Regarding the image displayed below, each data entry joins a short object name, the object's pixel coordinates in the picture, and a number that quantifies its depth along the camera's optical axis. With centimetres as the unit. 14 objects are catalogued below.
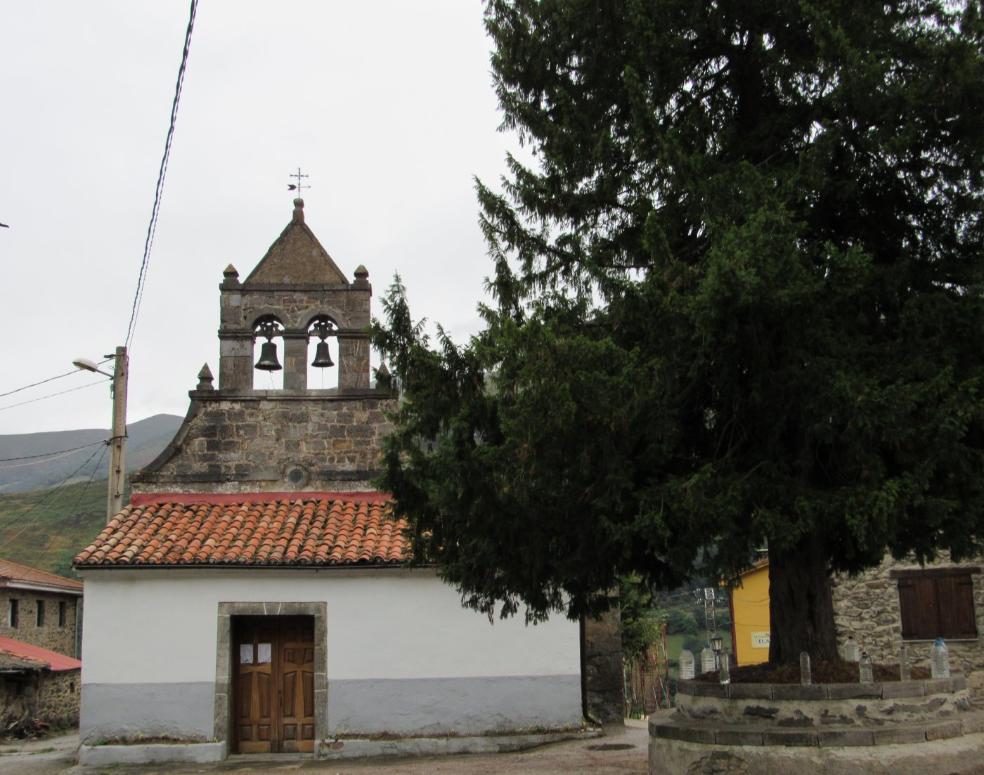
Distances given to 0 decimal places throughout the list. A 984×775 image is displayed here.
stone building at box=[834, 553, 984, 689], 1566
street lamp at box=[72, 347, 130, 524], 1422
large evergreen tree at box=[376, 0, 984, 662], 617
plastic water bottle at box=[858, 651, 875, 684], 680
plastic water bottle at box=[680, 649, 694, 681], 873
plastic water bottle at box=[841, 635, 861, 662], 846
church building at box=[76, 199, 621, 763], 1204
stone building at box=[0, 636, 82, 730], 1814
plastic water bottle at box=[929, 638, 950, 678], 723
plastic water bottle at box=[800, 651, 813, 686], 683
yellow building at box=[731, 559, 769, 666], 2388
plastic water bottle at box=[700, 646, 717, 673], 874
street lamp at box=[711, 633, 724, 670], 919
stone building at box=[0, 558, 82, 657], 2362
